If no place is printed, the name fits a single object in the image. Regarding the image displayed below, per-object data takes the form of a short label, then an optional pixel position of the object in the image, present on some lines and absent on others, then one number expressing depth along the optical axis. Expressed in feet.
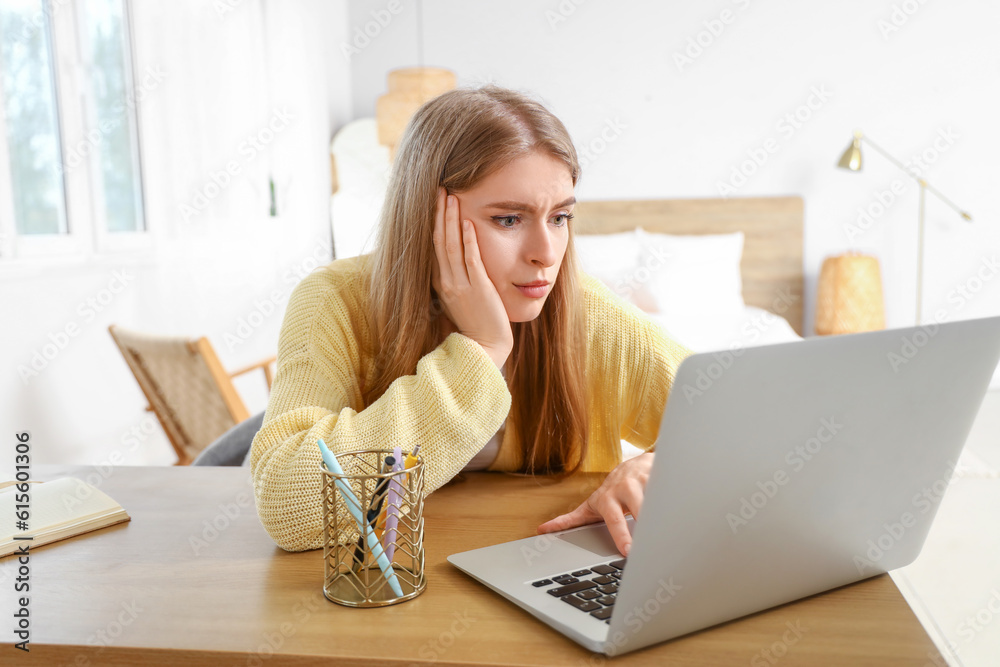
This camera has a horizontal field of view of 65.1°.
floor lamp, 11.30
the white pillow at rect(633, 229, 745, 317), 11.34
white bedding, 9.62
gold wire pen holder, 2.10
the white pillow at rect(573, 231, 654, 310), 11.42
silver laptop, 1.61
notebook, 2.56
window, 6.16
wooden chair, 5.90
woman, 2.91
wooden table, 1.80
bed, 11.32
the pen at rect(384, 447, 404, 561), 2.16
